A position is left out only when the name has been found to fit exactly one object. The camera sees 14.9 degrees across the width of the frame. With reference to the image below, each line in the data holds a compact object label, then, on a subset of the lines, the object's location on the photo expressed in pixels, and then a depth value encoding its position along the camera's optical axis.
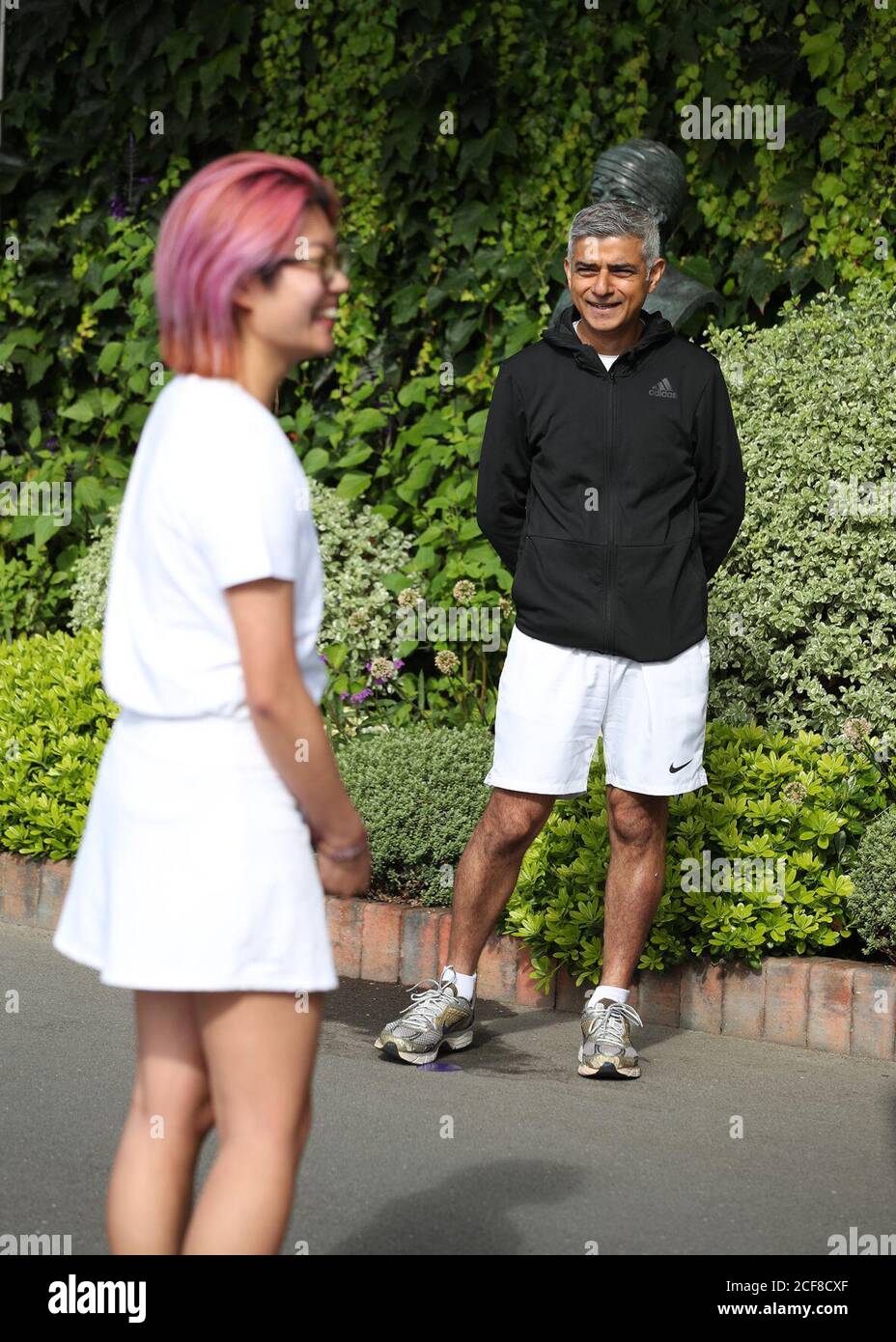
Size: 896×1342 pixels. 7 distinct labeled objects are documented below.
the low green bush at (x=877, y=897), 9.37
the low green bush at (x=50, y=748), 12.13
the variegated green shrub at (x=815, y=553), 11.03
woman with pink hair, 4.38
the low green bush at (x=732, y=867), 9.47
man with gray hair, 8.70
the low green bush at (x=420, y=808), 10.87
